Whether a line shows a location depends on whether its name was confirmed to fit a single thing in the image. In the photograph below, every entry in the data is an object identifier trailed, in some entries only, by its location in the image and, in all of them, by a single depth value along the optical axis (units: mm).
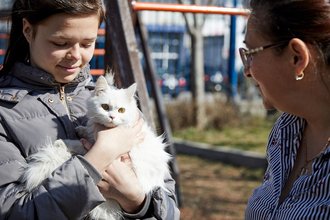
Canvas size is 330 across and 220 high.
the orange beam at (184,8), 3764
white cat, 1784
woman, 1544
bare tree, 9781
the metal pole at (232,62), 10115
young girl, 1652
